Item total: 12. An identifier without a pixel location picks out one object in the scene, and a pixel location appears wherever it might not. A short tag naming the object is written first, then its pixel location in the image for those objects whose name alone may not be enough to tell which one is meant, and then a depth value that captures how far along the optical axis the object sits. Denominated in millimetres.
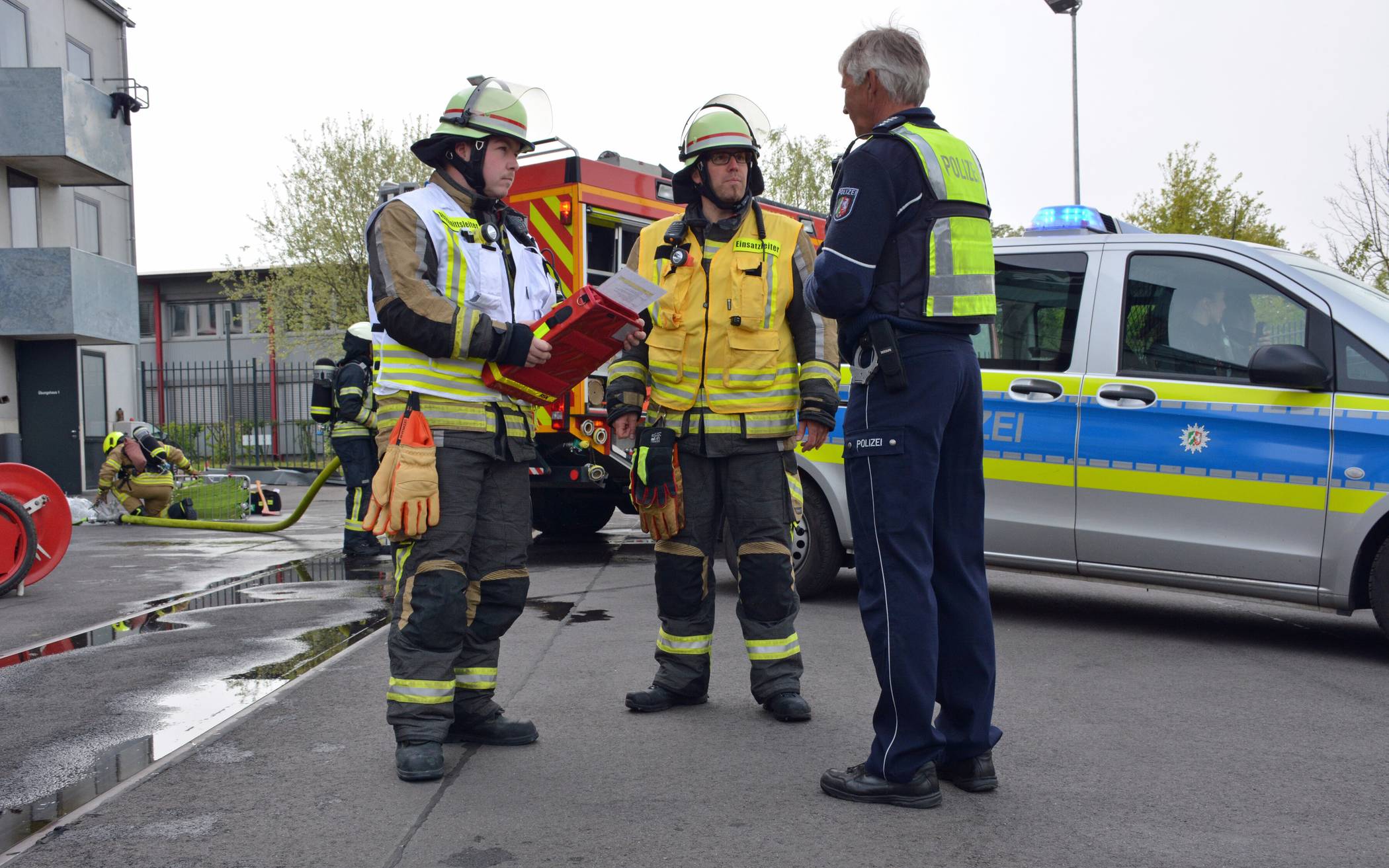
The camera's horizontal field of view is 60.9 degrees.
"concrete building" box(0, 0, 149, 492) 19734
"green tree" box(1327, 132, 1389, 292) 20109
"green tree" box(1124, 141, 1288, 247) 20750
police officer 3289
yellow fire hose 10461
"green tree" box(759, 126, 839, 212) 39781
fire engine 8695
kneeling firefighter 13156
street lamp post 18781
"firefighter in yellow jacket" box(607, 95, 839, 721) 4348
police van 5156
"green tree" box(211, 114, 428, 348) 30641
